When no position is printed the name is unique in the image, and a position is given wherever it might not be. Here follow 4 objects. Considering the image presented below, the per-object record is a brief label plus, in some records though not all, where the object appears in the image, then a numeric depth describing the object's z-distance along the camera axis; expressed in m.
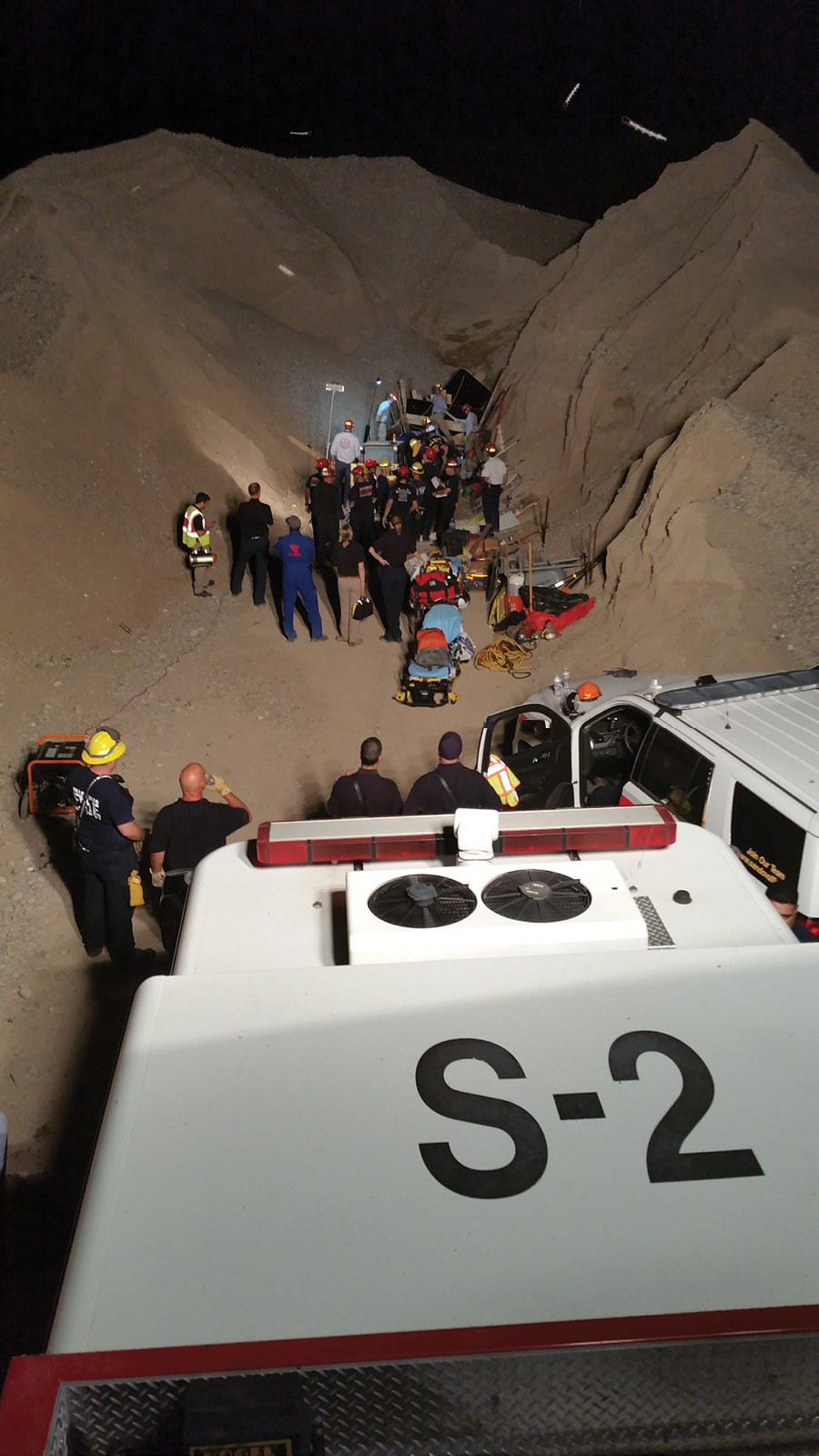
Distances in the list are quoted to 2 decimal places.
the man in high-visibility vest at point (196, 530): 15.22
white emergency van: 6.33
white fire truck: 2.28
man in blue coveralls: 13.77
